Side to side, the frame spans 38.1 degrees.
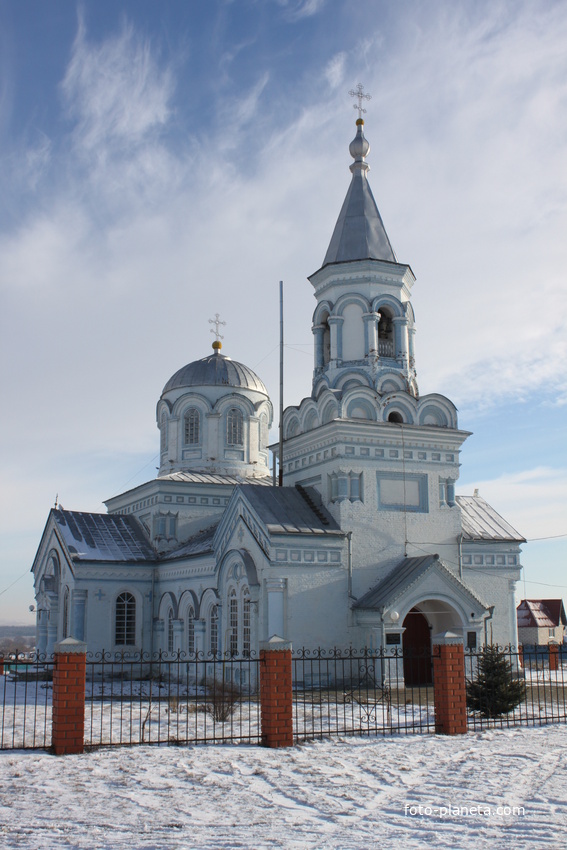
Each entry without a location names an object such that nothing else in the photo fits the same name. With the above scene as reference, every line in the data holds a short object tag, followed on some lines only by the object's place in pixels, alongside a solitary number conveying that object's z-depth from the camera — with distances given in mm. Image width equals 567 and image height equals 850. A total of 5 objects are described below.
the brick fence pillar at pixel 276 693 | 9953
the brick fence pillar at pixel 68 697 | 9523
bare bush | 11799
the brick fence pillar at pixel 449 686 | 10922
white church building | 18719
